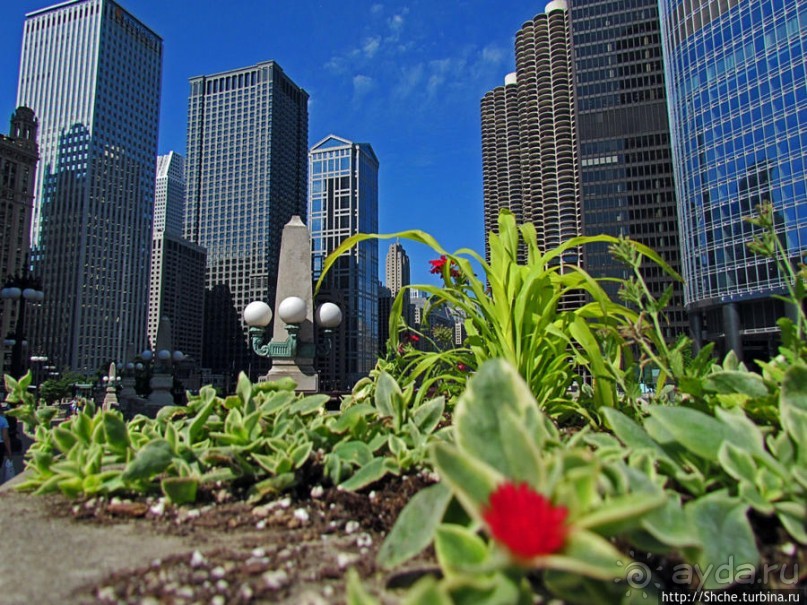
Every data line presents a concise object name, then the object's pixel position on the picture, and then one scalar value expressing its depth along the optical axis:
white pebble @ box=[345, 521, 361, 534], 1.80
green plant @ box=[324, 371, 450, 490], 2.03
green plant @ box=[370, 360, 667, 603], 0.96
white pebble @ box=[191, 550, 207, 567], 1.43
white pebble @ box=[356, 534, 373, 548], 1.67
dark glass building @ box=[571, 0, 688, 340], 83.88
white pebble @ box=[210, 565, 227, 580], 1.36
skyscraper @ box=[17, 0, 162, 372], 123.69
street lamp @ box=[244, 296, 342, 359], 8.07
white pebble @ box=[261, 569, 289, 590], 1.32
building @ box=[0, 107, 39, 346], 80.44
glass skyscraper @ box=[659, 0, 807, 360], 40.84
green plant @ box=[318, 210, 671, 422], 2.97
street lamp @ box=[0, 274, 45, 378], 13.00
